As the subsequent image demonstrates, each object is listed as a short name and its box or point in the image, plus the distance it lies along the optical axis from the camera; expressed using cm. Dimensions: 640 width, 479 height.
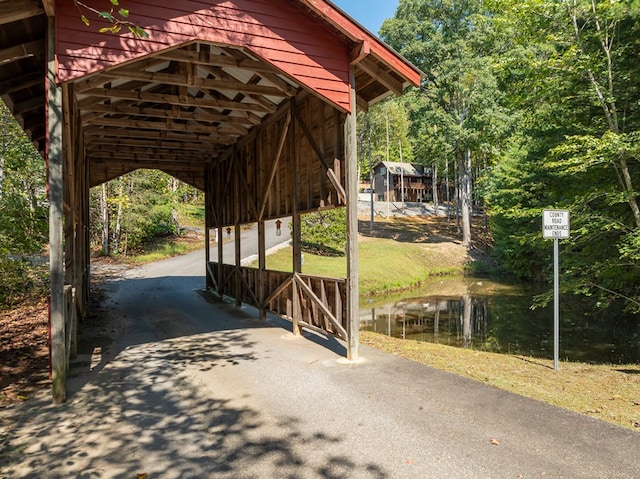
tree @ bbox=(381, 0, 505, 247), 2860
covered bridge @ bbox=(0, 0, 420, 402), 544
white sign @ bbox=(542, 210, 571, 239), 751
